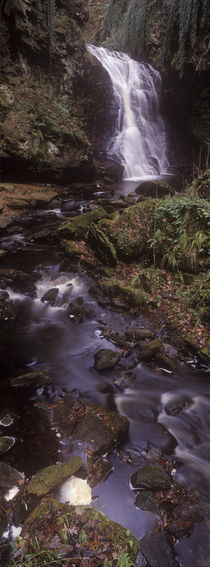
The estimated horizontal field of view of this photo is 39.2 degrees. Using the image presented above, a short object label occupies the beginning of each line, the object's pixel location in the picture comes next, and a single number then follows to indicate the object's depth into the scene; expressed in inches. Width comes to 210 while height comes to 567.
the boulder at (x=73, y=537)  80.4
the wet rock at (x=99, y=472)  112.7
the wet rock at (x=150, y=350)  174.7
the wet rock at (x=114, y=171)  532.7
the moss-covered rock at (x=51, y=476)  104.0
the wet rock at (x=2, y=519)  93.7
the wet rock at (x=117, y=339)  186.1
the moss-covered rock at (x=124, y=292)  214.7
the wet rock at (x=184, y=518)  97.0
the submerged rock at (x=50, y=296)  235.6
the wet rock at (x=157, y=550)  88.5
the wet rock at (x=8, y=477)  105.6
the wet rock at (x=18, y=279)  244.7
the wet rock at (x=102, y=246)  254.1
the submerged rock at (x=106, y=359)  172.4
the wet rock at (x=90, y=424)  124.3
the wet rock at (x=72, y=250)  285.0
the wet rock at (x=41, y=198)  402.9
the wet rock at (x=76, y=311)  216.1
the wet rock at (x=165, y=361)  170.4
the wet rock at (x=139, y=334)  187.3
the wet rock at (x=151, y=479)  109.1
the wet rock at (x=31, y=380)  156.3
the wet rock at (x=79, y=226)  299.3
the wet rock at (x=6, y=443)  119.2
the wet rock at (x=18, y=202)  382.1
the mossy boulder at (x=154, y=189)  377.7
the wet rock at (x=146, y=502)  103.8
